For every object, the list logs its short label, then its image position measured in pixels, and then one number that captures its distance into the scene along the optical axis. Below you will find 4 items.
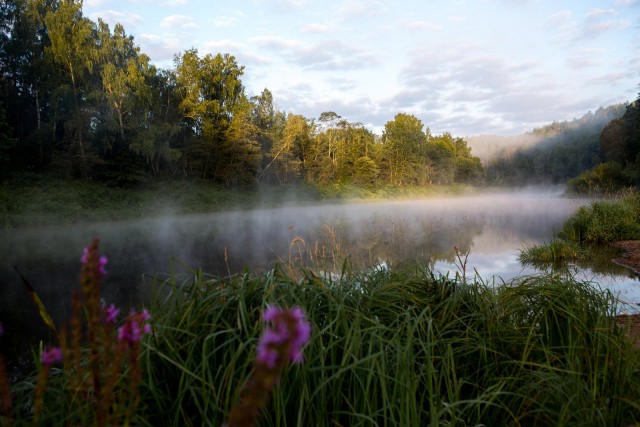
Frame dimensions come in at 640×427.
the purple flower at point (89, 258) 0.73
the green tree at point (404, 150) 55.22
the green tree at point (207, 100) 30.23
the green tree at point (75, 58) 22.34
